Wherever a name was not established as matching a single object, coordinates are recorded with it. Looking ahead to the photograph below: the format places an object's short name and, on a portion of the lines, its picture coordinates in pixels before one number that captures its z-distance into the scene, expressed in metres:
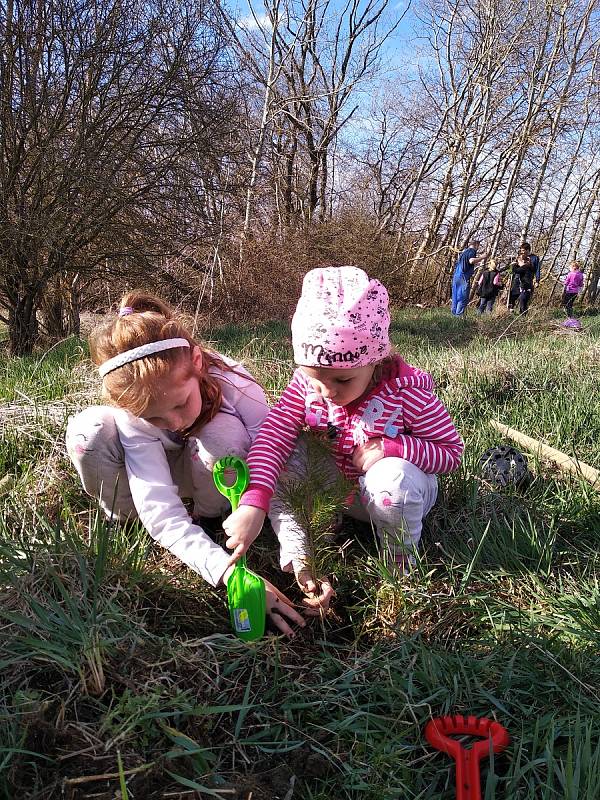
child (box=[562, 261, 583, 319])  14.01
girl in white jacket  1.76
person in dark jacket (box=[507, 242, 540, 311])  12.55
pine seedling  1.67
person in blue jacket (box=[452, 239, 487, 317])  12.81
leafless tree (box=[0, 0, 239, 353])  6.33
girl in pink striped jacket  1.71
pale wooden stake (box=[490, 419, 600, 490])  2.24
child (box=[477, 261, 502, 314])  13.51
